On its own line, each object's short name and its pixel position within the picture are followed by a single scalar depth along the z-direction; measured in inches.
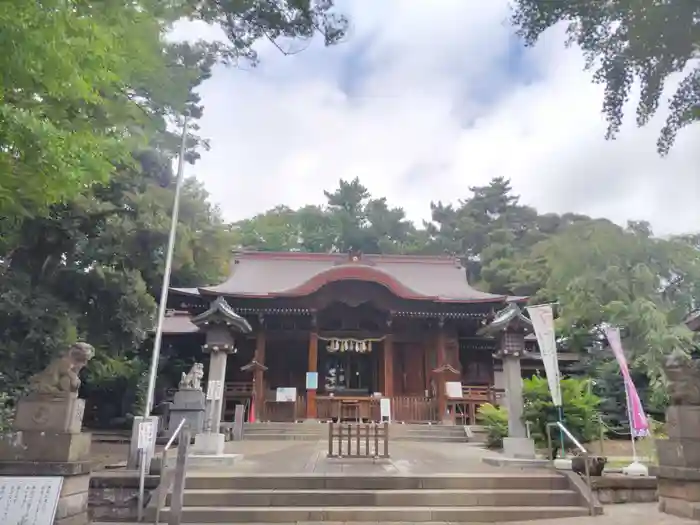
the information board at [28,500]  174.4
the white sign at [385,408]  548.5
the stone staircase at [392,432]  521.0
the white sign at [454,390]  595.8
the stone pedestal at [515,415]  325.1
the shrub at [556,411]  343.3
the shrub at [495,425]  422.6
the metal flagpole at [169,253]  407.8
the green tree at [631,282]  578.6
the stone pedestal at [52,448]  191.3
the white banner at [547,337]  319.9
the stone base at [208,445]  324.2
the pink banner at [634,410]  344.5
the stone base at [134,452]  293.6
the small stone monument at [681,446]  207.6
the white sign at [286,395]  592.4
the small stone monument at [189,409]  348.5
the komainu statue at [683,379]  217.8
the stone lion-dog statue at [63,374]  203.5
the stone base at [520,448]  322.0
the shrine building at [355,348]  605.3
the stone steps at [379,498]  232.2
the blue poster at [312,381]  605.6
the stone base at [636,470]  295.0
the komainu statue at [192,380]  361.1
